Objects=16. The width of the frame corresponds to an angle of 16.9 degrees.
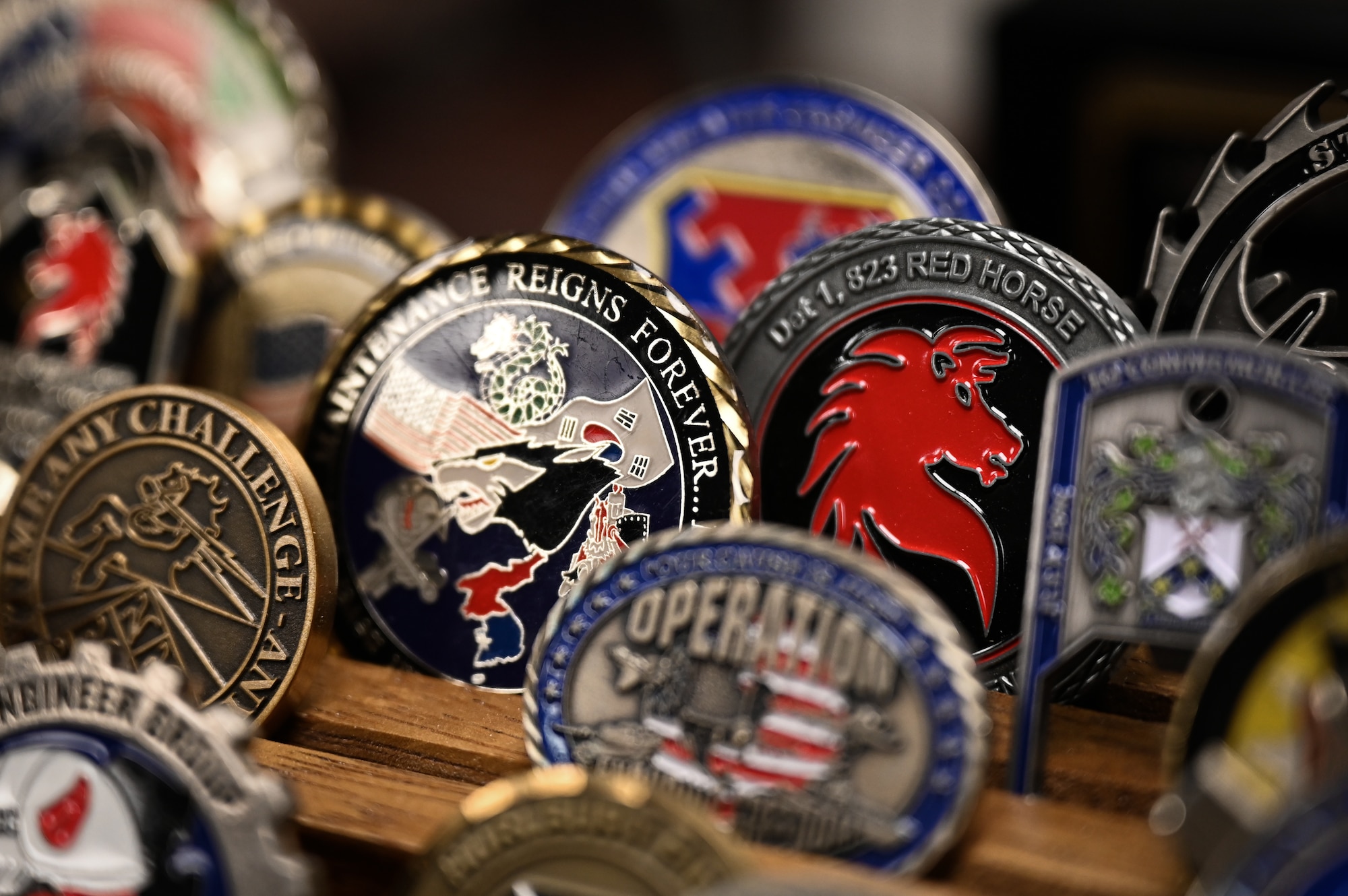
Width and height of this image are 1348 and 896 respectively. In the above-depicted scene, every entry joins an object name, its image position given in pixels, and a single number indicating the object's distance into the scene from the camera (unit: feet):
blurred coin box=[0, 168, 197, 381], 1.72
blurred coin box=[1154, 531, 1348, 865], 1.43
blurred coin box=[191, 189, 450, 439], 1.73
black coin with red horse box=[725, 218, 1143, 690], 1.56
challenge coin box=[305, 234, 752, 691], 1.56
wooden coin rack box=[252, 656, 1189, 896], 1.47
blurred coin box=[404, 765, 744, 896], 1.45
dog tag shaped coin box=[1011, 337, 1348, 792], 1.47
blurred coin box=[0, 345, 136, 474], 1.71
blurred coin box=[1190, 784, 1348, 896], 1.41
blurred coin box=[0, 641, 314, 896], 1.47
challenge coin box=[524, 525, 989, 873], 1.46
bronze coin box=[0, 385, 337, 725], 1.56
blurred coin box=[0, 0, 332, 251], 1.89
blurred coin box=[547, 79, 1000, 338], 1.75
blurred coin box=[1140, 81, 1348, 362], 1.55
